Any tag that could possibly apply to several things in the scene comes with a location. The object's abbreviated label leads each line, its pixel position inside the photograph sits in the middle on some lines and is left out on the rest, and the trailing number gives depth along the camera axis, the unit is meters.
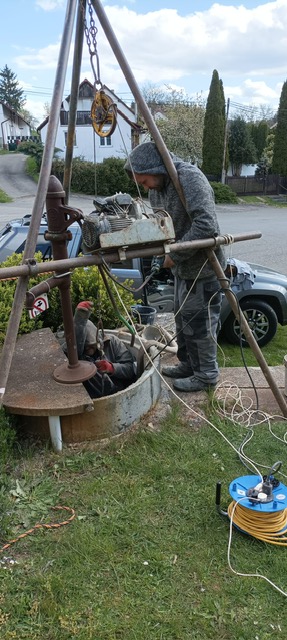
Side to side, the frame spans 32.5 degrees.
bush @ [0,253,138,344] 4.55
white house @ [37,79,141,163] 34.09
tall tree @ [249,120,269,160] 34.41
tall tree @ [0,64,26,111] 77.18
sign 3.16
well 3.22
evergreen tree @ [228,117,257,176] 32.44
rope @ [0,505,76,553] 2.65
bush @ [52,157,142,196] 26.59
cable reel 2.66
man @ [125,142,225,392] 3.44
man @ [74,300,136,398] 3.88
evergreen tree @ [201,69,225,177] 29.83
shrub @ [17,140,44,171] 35.19
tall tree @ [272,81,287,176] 30.56
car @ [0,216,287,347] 5.96
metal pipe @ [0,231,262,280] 2.73
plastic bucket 5.24
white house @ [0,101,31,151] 58.86
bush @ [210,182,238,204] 28.09
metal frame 2.76
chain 3.17
